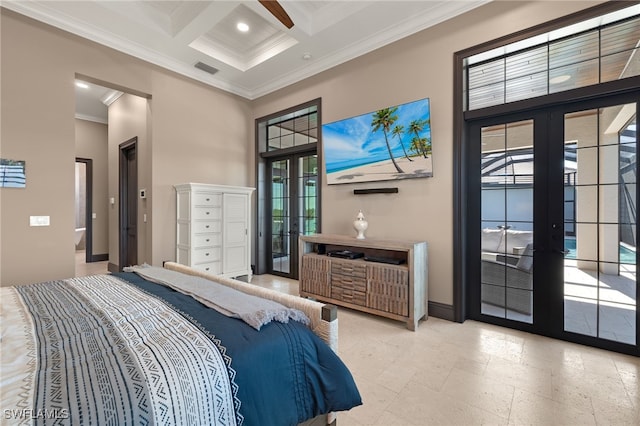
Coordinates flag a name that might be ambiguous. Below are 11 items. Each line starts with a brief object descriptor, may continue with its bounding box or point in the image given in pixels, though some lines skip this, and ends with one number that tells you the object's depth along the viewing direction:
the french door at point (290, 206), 4.86
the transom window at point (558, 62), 2.42
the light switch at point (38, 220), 3.15
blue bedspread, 1.13
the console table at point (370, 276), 3.00
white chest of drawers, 4.14
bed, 0.87
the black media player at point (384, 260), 3.19
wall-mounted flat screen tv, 3.33
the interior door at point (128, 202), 4.84
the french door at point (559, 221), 2.46
